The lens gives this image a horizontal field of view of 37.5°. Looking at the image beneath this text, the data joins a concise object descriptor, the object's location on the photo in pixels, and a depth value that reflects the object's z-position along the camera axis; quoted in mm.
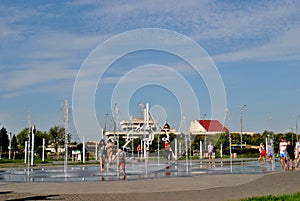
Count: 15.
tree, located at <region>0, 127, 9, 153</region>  102831
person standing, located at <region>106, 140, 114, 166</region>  24203
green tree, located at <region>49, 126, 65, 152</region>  75625
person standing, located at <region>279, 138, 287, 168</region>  24000
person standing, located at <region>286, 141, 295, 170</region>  23994
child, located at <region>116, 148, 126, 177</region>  20433
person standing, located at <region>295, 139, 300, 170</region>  23172
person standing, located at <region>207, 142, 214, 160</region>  40750
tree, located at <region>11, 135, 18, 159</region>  85306
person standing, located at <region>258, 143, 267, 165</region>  30088
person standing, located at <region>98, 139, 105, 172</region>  23484
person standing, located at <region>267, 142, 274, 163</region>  29109
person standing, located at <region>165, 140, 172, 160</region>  43816
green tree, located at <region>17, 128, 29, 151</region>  83338
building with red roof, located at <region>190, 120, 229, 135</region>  88162
